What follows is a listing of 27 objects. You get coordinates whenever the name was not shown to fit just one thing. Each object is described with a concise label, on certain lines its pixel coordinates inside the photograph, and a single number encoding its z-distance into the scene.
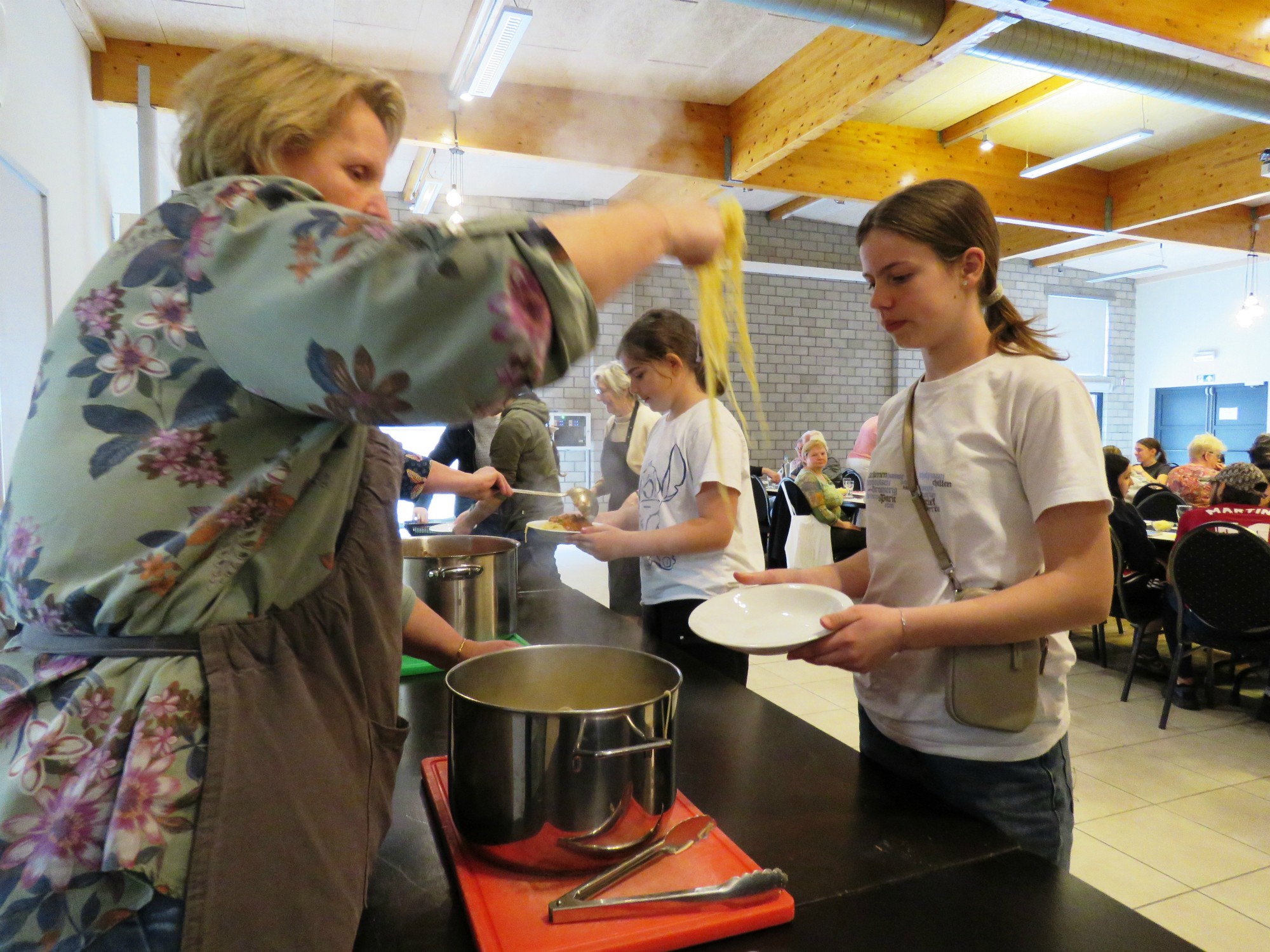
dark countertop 0.70
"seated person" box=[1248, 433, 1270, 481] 6.00
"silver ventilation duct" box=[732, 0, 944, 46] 3.43
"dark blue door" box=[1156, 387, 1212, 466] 11.19
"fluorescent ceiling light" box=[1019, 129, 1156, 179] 5.21
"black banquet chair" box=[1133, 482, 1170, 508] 5.29
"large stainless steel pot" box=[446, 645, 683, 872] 0.70
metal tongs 0.70
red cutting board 0.67
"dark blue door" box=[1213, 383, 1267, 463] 10.44
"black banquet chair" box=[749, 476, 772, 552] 6.59
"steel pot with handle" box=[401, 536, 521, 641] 1.42
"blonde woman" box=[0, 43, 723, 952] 0.47
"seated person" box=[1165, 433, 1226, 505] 5.21
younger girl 1.82
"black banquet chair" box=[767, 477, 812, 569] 6.79
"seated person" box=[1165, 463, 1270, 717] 3.65
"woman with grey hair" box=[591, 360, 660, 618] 3.48
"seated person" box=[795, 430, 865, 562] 5.79
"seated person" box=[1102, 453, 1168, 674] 4.06
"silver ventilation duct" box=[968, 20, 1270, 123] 3.93
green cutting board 1.46
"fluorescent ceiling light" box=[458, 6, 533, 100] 3.49
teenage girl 1.05
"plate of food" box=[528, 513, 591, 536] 2.12
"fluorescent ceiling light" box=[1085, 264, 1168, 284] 10.09
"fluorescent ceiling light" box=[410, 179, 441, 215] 6.16
